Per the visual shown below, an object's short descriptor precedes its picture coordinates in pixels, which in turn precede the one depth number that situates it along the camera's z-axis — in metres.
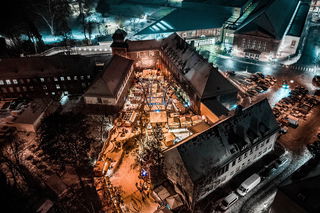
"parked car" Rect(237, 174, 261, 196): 34.25
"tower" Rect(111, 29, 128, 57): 64.25
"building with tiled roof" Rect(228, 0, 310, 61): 73.75
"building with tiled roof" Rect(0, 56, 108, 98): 53.84
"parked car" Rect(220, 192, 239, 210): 32.43
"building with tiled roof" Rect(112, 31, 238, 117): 46.25
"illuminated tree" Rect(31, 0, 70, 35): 91.04
